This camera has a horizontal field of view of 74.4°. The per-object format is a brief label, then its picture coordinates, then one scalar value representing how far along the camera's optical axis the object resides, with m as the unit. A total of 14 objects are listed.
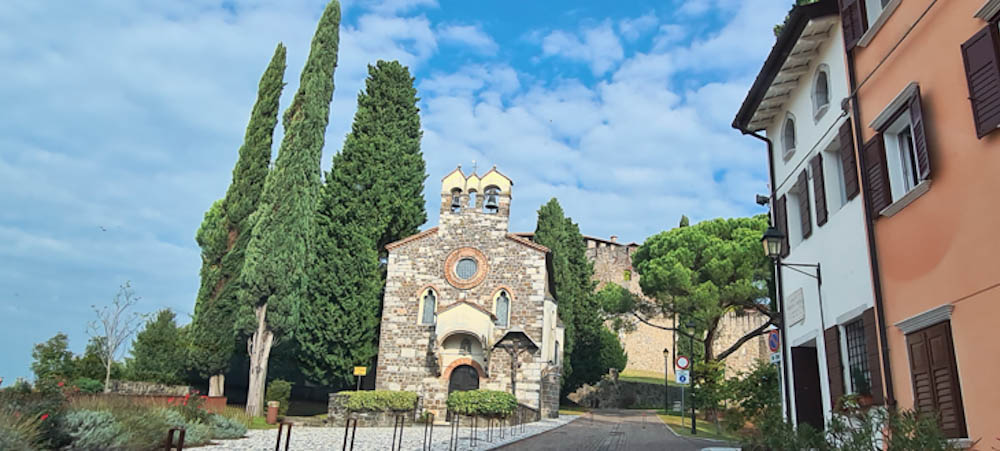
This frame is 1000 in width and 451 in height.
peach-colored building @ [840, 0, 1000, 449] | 6.61
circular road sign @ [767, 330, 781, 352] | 14.36
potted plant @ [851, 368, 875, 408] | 8.89
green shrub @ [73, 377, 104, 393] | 20.52
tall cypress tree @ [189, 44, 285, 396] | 24.70
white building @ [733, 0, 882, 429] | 9.57
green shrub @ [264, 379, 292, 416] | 25.50
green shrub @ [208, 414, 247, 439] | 15.36
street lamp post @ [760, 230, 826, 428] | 10.38
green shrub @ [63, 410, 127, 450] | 9.98
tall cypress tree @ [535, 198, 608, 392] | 37.84
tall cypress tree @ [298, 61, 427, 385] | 27.88
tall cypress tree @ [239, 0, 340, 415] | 24.31
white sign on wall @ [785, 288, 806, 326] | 11.78
